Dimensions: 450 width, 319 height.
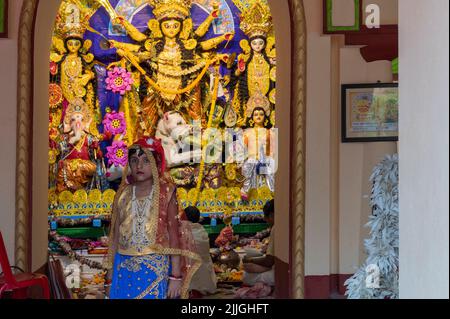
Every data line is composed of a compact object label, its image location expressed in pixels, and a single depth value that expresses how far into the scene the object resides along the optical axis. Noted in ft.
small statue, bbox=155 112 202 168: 29.73
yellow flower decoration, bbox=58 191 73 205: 29.14
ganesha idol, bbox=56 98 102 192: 29.19
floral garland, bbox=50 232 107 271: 27.91
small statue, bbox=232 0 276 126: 29.35
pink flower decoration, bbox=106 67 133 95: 29.43
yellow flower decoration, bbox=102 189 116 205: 29.40
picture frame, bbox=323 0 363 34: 18.30
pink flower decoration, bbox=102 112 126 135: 29.40
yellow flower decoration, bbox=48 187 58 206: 28.99
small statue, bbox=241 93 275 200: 29.50
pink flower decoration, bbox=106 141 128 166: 29.45
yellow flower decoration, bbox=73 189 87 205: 29.19
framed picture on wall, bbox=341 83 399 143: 19.04
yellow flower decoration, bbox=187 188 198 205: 29.53
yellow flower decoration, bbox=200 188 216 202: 29.50
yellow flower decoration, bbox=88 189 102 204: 29.27
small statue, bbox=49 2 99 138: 29.25
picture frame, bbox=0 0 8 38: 17.69
